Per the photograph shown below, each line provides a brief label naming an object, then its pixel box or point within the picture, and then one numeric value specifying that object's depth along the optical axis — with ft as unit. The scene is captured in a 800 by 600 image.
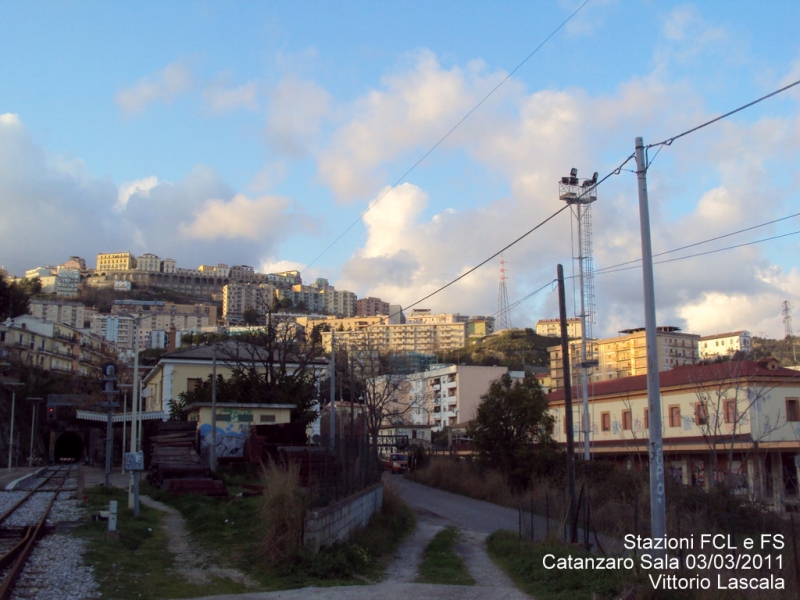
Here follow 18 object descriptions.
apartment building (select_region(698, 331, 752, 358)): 405.66
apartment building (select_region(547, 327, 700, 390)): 370.73
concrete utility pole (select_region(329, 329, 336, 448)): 104.22
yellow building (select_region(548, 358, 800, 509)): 123.85
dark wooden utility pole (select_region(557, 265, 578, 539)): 61.05
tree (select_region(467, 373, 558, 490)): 114.32
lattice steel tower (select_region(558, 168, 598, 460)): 103.62
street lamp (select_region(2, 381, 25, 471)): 212.23
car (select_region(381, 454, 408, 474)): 179.63
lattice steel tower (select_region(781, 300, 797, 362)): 249.06
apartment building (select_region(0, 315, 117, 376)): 272.31
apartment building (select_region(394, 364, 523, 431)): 295.89
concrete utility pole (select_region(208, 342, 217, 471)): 107.14
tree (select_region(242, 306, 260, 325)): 388.72
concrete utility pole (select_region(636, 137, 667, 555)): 41.34
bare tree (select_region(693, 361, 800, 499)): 120.37
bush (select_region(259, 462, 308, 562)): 43.60
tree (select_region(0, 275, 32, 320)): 290.62
